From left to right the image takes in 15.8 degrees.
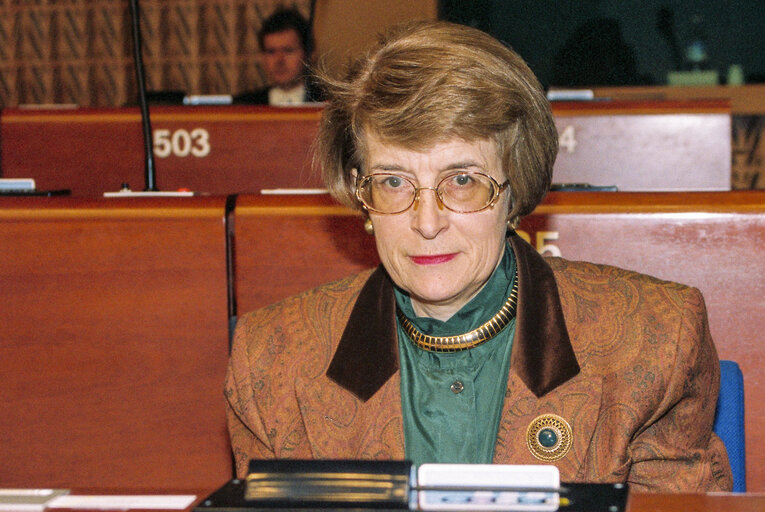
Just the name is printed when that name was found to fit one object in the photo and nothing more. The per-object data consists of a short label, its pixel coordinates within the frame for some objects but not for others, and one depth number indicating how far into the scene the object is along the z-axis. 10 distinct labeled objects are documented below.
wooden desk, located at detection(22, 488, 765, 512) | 2.11
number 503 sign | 3.72
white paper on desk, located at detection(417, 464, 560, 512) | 2.09
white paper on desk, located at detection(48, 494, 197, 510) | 2.17
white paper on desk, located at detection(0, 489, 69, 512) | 2.18
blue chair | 2.47
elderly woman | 2.44
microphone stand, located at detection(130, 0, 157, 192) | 2.79
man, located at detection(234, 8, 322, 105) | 5.72
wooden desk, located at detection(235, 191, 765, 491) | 2.60
